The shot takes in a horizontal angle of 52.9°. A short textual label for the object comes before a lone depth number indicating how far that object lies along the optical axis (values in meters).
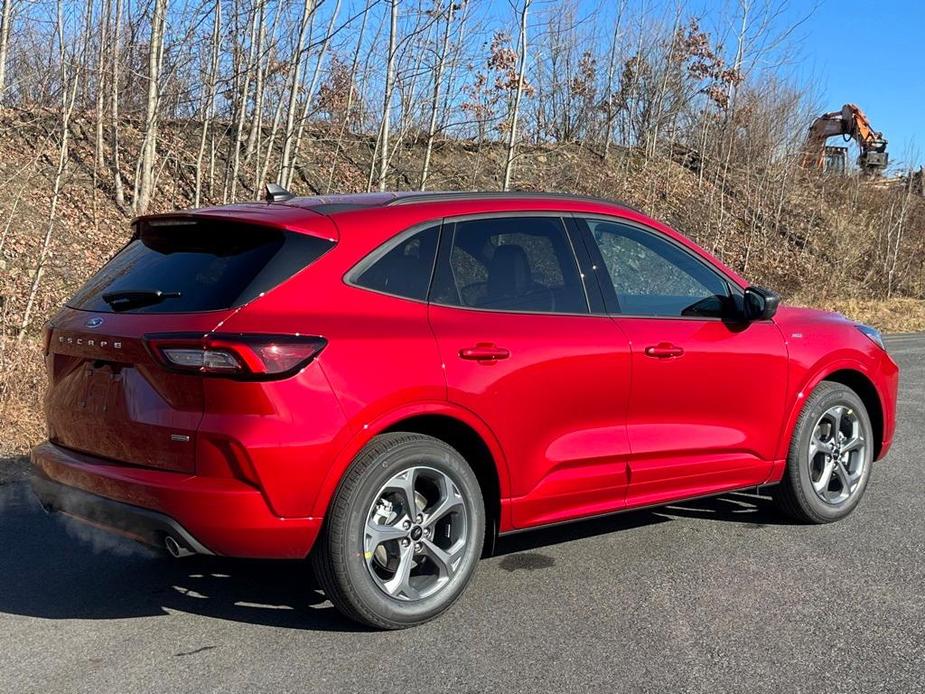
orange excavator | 28.31
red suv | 3.43
